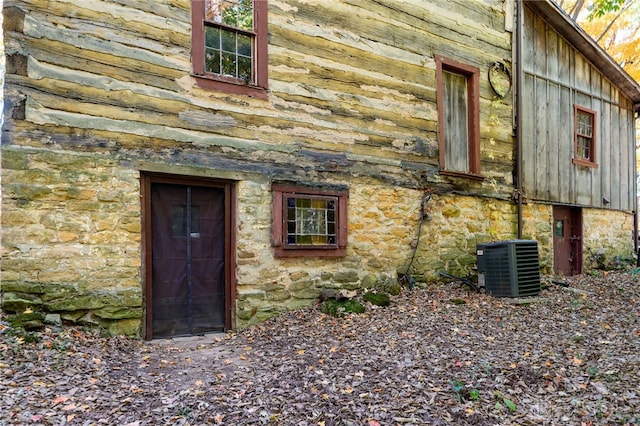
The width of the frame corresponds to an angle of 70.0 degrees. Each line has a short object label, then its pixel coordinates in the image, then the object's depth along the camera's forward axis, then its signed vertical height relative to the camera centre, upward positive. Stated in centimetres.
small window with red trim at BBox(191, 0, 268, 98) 559 +229
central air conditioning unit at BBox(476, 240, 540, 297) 688 -70
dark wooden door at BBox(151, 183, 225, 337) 545 -42
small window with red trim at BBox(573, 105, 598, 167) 1030 +197
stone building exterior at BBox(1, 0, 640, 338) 473 +91
